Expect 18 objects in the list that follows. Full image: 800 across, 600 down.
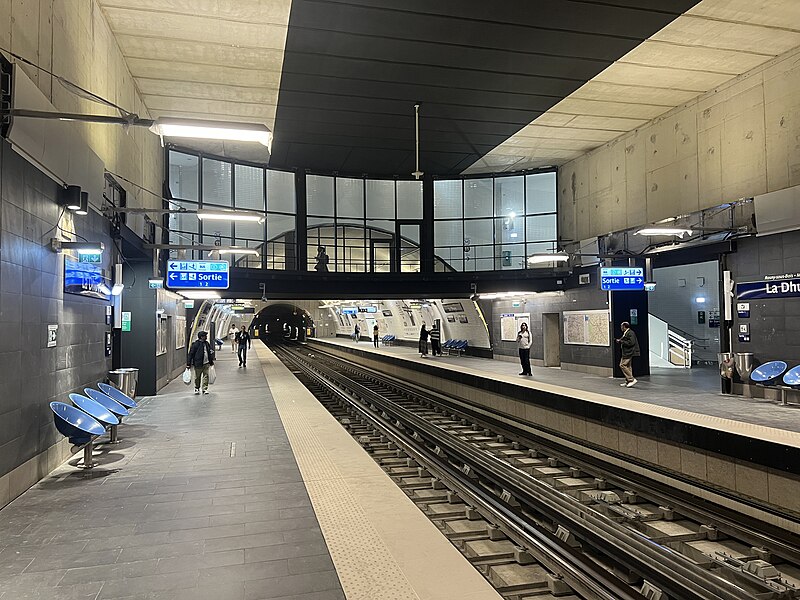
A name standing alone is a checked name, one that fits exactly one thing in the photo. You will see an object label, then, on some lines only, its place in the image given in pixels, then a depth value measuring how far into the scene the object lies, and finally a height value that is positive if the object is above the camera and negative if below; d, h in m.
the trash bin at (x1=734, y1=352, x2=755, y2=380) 11.35 -1.09
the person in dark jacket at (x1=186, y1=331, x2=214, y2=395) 13.50 -1.03
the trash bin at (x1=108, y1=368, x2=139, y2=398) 9.62 -1.08
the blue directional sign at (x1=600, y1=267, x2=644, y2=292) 14.23 +0.89
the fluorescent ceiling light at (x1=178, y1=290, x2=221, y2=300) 16.05 +0.71
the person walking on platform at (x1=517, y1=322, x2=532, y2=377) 15.78 -0.97
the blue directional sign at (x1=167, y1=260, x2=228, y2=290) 12.56 +1.02
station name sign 10.43 +0.43
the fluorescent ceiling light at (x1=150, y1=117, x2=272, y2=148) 5.35 +1.88
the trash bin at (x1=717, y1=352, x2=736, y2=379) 11.55 -1.15
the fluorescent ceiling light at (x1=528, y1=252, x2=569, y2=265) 14.75 +1.53
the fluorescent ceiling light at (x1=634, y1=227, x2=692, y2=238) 11.64 +1.74
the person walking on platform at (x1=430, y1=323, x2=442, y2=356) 25.52 -1.32
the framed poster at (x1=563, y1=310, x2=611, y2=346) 16.29 -0.46
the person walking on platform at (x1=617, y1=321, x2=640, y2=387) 13.27 -0.92
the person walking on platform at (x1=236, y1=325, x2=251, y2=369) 23.23 -1.17
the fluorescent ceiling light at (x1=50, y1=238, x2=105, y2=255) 6.53 +0.90
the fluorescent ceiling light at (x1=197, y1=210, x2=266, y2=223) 9.92 +1.88
